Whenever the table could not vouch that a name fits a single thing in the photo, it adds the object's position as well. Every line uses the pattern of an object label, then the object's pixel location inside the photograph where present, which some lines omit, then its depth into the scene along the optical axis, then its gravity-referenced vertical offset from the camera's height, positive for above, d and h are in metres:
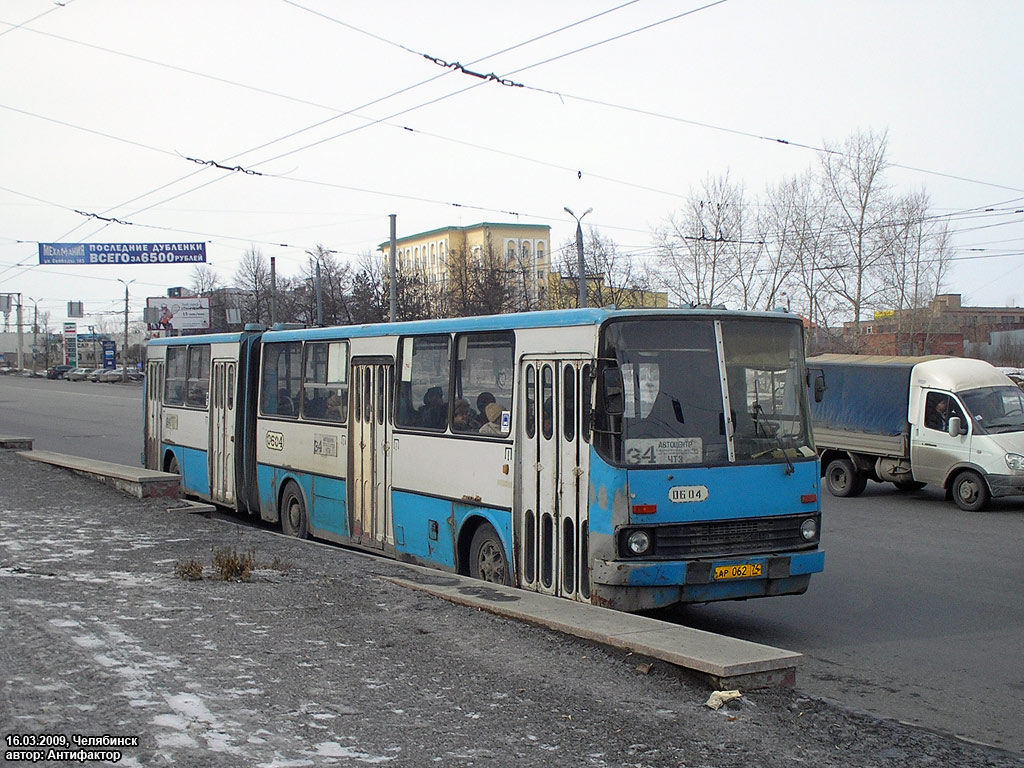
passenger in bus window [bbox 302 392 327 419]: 12.88 -0.31
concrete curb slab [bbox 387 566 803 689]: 5.88 -1.62
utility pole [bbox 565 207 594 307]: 27.00 +3.04
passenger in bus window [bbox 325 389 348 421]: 12.35 -0.29
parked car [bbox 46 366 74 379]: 97.69 +1.05
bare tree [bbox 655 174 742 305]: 43.66 +5.19
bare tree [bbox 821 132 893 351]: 44.88 +6.03
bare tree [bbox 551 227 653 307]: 43.01 +4.49
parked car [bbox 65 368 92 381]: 88.41 +0.78
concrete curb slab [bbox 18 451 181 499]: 13.84 -1.30
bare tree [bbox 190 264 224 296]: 91.19 +8.92
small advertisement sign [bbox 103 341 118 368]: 93.32 +2.49
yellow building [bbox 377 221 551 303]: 118.39 +16.70
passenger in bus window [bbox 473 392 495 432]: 9.65 -0.26
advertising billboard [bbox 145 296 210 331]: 82.25 +5.57
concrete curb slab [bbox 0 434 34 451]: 20.66 -1.18
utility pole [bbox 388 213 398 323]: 31.72 +2.58
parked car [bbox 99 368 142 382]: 82.62 +0.62
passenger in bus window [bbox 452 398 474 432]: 9.87 -0.34
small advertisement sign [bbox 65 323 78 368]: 104.19 +3.59
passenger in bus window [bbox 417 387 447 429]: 10.32 -0.30
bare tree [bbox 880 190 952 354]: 45.03 +4.99
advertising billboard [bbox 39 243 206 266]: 37.78 +4.67
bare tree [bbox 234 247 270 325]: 64.19 +6.32
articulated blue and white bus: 8.06 -0.63
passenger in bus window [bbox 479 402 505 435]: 9.43 -0.36
